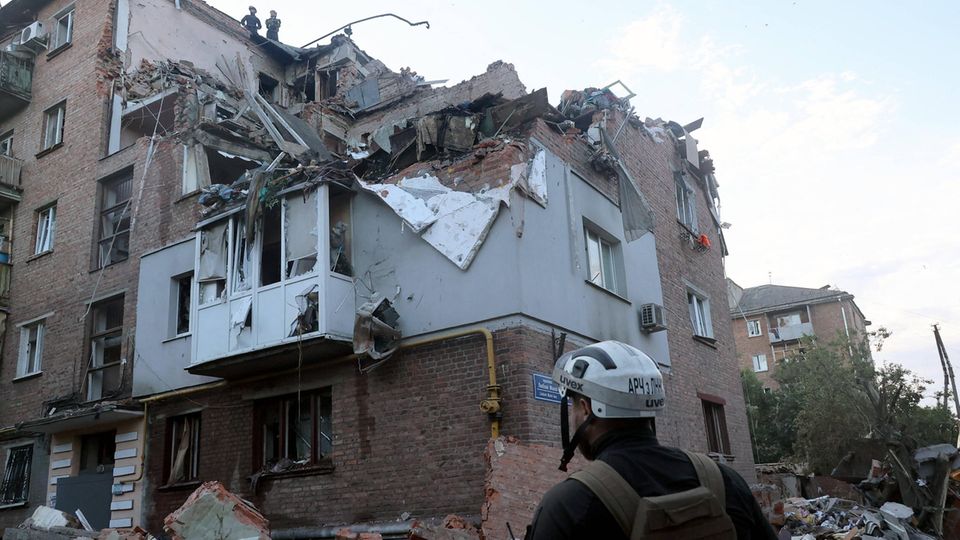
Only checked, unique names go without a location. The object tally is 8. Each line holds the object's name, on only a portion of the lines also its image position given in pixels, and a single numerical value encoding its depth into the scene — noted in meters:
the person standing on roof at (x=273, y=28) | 24.39
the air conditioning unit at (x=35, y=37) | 19.86
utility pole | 28.92
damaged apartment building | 10.90
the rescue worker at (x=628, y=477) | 2.03
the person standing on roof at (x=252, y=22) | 23.45
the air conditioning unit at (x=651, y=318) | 13.56
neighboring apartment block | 44.91
